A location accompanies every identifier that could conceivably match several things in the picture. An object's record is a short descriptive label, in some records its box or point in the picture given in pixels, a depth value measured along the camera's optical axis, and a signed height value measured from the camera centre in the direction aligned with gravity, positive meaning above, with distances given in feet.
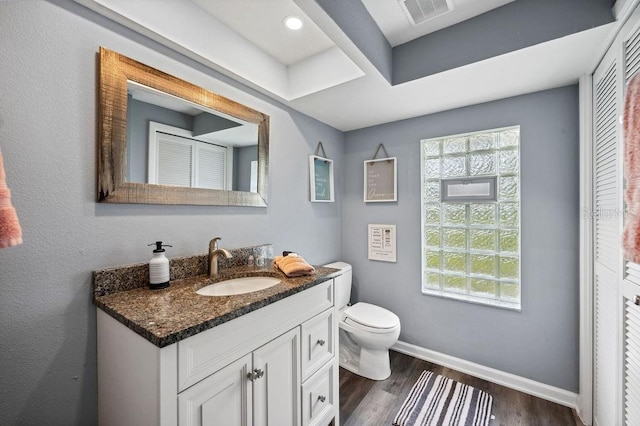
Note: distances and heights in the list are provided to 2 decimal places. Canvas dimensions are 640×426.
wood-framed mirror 3.68 +1.24
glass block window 6.29 -0.28
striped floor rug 5.11 -4.10
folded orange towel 4.50 -0.97
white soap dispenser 3.79 -0.85
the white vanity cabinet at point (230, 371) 2.57 -1.92
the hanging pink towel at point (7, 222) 2.03 -0.08
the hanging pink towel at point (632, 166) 2.54 +0.51
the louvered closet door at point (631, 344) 3.39 -1.80
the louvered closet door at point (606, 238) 4.02 -0.41
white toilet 6.15 -3.07
